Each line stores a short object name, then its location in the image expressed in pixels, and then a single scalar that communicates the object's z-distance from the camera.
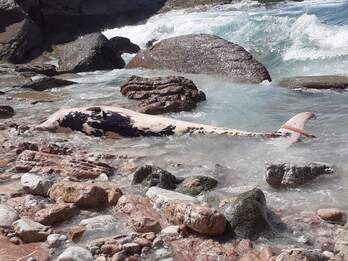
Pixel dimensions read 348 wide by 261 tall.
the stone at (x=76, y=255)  3.26
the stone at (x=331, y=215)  3.87
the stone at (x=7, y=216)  3.78
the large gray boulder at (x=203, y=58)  10.28
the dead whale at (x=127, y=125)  6.03
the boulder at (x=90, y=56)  13.01
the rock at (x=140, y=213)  3.77
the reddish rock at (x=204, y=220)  3.60
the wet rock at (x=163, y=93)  7.85
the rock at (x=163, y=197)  4.09
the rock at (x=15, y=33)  15.09
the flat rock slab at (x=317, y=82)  8.72
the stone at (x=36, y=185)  4.49
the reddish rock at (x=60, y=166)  5.06
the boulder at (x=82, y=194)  4.19
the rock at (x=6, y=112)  8.08
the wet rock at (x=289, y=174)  4.52
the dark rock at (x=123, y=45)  16.31
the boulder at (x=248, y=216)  3.67
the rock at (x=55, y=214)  3.92
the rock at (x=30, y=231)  3.63
